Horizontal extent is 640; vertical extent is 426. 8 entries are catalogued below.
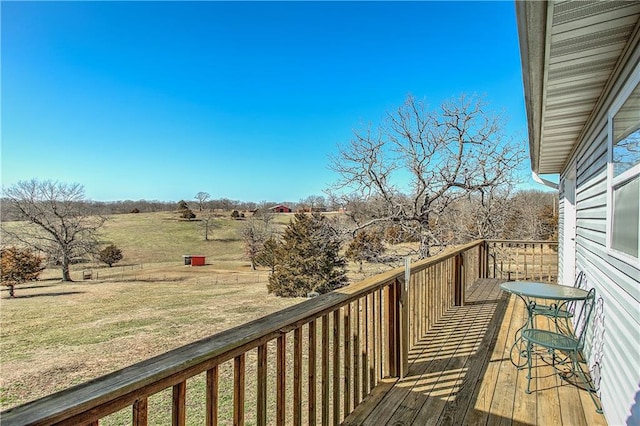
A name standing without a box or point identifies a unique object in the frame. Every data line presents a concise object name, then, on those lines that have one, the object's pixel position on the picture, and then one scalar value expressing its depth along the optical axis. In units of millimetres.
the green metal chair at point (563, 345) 2508
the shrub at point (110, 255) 28328
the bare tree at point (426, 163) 11180
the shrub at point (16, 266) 20766
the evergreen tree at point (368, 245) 12664
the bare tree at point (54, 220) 22797
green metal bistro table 2809
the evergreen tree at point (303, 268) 19172
